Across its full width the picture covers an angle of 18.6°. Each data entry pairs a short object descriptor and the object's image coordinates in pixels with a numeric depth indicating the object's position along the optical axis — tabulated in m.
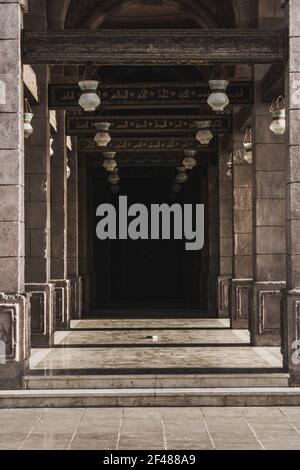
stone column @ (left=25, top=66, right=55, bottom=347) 17.72
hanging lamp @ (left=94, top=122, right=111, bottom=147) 18.77
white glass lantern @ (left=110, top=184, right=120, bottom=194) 32.44
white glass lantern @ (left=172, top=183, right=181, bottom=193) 32.47
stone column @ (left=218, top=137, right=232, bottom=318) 24.70
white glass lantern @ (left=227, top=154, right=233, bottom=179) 23.30
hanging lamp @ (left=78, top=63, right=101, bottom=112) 13.61
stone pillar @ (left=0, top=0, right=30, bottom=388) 12.44
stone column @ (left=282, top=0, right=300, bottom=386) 12.67
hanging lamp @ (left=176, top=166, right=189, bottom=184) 28.50
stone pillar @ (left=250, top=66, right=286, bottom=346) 17.19
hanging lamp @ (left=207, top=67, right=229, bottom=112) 13.89
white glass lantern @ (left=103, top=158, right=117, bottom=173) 25.17
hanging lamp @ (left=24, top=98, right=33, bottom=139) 15.52
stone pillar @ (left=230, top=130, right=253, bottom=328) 21.00
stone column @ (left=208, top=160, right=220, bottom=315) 27.42
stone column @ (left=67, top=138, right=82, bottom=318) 25.02
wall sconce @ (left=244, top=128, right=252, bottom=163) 18.86
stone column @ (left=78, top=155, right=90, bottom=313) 28.51
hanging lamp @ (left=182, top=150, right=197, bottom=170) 24.66
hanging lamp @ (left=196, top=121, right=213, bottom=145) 18.94
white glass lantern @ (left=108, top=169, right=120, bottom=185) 28.95
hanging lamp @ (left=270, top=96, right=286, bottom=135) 14.89
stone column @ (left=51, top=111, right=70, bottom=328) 20.67
